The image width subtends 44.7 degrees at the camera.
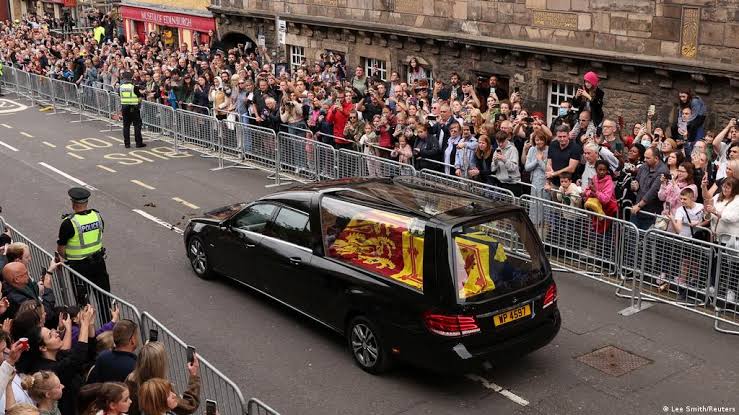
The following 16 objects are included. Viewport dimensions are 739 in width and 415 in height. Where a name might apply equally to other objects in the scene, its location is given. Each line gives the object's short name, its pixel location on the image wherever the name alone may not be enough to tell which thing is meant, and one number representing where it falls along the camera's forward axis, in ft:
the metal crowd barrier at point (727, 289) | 31.65
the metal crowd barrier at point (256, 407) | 20.24
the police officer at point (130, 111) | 67.62
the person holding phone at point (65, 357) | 21.98
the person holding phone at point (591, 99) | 49.52
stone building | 51.67
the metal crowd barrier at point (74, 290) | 28.17
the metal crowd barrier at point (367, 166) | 46.52
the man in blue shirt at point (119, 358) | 22.04
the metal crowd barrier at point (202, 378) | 22.97
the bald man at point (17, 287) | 25.85
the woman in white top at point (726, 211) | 32.89
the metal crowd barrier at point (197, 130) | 62.49
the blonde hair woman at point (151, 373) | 20.44
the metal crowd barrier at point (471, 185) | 40.91
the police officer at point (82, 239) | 32.45
